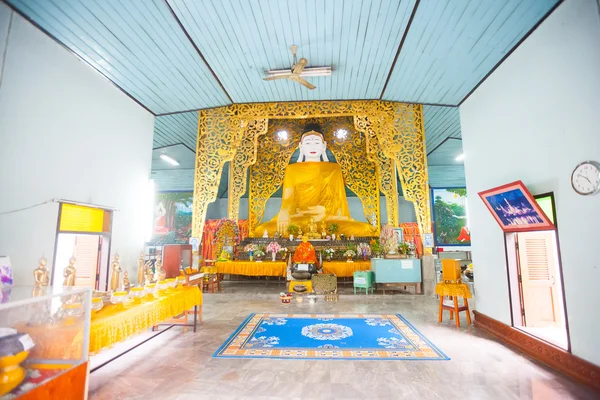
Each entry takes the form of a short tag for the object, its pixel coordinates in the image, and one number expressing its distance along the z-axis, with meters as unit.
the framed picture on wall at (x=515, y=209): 3.35
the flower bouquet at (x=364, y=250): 8.67
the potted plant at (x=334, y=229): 9.59
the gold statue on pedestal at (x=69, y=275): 3.13
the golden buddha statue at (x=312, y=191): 10.30
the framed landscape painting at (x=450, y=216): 14.95
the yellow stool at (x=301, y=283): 7.00
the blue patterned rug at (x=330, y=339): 3.62
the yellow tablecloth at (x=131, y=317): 2.55
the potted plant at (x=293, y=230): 9.66
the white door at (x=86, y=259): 5.31
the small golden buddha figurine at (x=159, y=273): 4.23
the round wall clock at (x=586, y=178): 2.70
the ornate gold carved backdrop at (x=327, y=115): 6.68
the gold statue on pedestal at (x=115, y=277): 3.48
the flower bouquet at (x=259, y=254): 8.77
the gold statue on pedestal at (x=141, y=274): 4.05
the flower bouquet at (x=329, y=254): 8.75
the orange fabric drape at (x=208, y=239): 11.60
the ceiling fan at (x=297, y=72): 4.86
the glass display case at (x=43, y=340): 1.71
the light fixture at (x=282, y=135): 10.91
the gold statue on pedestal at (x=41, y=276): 2.85
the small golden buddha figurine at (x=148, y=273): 4.02
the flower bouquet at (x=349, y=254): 8.53
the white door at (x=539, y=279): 4.58
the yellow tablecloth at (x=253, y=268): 8.22
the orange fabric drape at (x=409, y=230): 12.10
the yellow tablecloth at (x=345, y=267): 8.18
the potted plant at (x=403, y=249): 7.40
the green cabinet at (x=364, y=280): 7.16
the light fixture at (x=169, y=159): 10.33
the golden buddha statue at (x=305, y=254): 7.87
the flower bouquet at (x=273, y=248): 8.80
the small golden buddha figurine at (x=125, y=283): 3.68
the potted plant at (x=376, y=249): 7.94
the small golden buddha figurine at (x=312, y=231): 9.45
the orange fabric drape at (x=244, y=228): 10.35
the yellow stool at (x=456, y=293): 4.79
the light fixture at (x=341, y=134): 10.72
